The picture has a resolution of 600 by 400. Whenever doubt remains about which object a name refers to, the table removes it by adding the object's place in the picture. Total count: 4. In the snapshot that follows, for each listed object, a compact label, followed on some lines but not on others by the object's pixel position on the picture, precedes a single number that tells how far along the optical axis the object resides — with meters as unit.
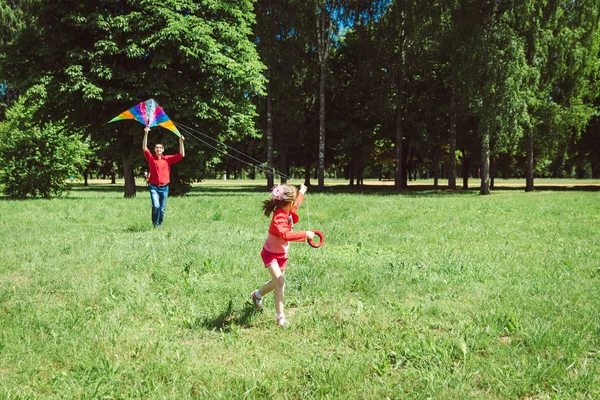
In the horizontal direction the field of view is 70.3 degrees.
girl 4.82
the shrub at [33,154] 23.19
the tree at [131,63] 20.73
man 11.02
